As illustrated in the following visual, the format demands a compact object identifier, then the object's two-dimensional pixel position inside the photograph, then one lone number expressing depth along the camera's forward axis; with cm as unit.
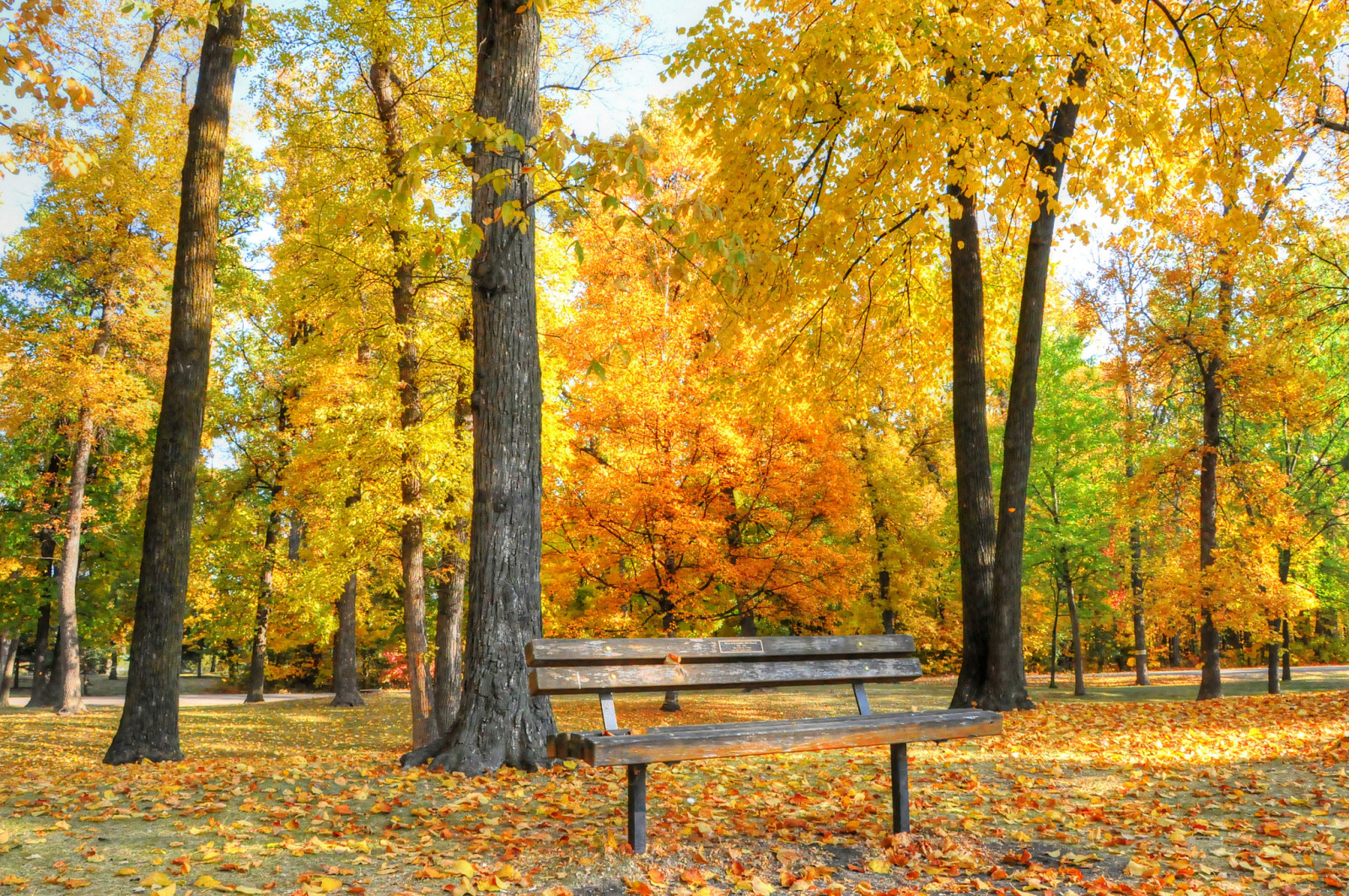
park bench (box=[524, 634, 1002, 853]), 344
